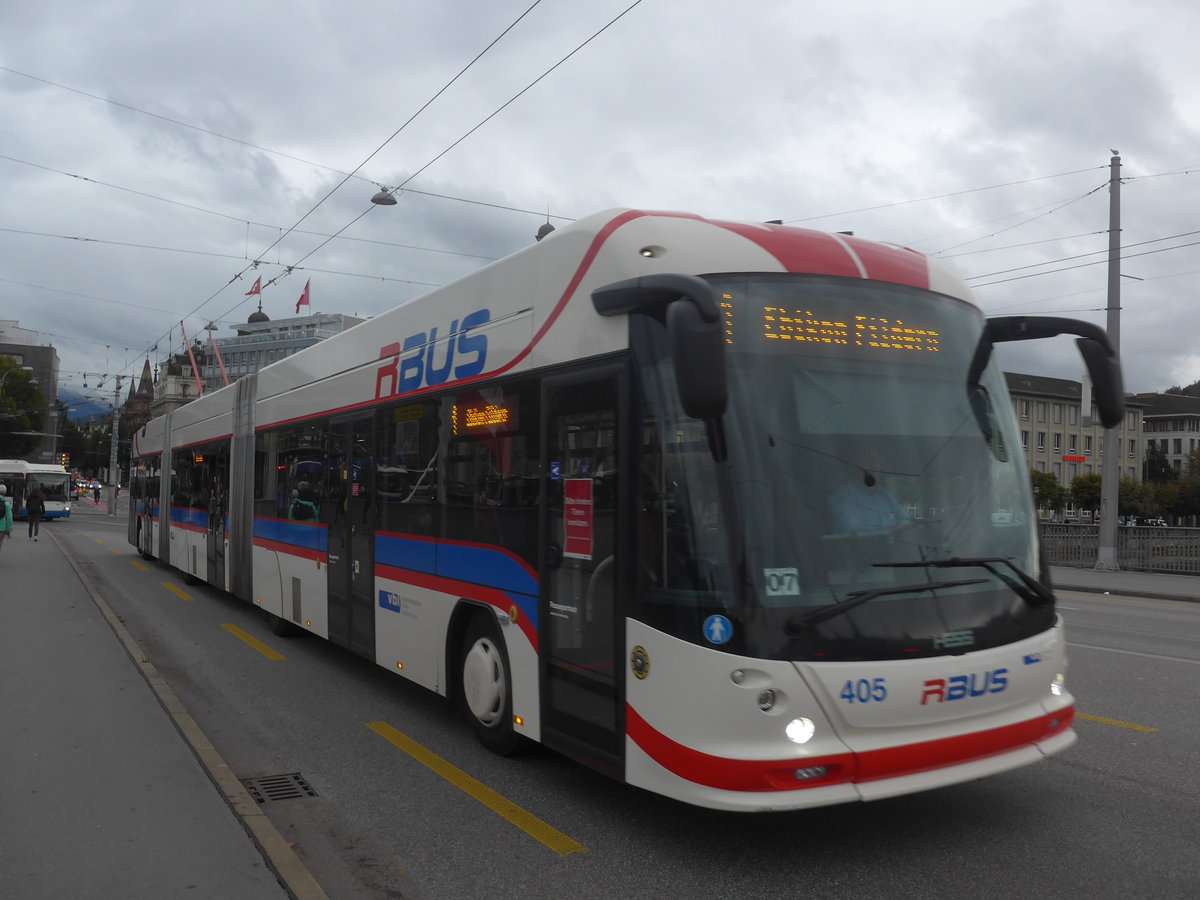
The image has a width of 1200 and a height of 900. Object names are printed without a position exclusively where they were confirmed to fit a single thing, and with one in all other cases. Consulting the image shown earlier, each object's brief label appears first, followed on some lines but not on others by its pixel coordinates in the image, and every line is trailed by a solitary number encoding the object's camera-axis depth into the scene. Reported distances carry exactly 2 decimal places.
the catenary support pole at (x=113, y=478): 55.31
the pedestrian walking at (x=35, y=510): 30.78
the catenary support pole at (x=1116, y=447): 23.09
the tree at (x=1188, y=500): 77.50
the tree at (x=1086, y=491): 82.56
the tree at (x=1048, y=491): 79.00
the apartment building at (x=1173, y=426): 120.56
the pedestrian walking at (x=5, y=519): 19.42
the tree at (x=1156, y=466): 106.88
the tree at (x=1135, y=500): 76.56
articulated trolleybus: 4.12
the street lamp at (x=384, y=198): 16.66
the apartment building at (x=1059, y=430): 92.88
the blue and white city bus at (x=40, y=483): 47.92
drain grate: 5.48
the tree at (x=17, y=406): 80.19
